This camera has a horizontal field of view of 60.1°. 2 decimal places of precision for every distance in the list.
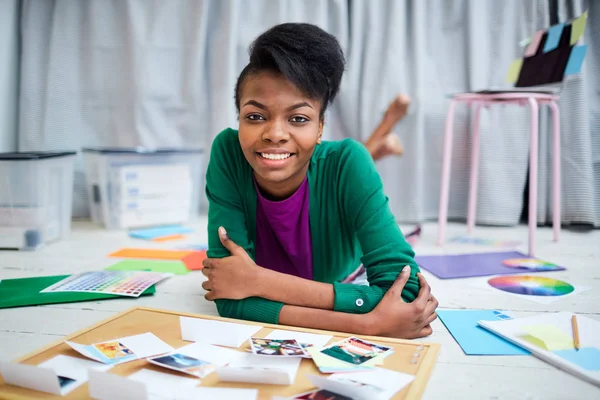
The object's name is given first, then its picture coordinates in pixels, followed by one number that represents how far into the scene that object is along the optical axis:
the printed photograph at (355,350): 0.76
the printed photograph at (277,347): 0.77
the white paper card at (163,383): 0.65
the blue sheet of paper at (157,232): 2.00
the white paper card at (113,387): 0.61
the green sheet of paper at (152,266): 1.47
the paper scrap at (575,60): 1.63
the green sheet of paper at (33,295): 1.14
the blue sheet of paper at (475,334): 0.86
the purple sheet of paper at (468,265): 1.43
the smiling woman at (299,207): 0.92
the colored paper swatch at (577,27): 1.61
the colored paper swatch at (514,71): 1.92
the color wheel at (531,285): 1.24
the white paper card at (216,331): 0.83
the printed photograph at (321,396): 0.63
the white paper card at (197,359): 0.71
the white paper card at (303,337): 0.83
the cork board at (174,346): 0.66
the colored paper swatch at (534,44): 1.84
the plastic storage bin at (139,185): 2.11
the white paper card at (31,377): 0.65
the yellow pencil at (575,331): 0.86
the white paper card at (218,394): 0.64
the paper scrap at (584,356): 0.78
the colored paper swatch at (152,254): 1.65
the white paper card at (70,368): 0.67
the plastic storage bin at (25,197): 1.71
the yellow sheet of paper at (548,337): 0.86
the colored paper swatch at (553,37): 1.74
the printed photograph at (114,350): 0.76
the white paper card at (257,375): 0.67
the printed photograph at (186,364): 0.71
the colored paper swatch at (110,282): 1.21
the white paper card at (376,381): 0.64
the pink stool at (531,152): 1.67
